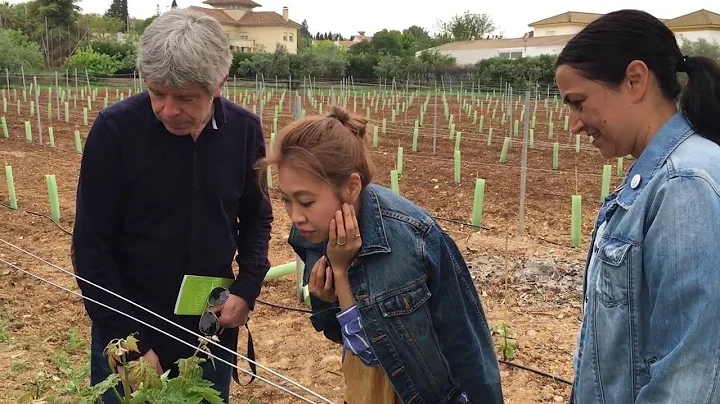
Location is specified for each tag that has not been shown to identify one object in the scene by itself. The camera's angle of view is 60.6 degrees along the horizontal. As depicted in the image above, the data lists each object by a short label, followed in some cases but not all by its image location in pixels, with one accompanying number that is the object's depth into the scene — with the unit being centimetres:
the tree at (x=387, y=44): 4326
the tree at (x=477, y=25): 5716
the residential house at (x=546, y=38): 3994
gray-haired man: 148
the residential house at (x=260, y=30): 4778
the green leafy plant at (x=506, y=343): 323
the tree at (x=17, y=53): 2522
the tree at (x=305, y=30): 8123
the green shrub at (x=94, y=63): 2992
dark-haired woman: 87
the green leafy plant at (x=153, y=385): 121
